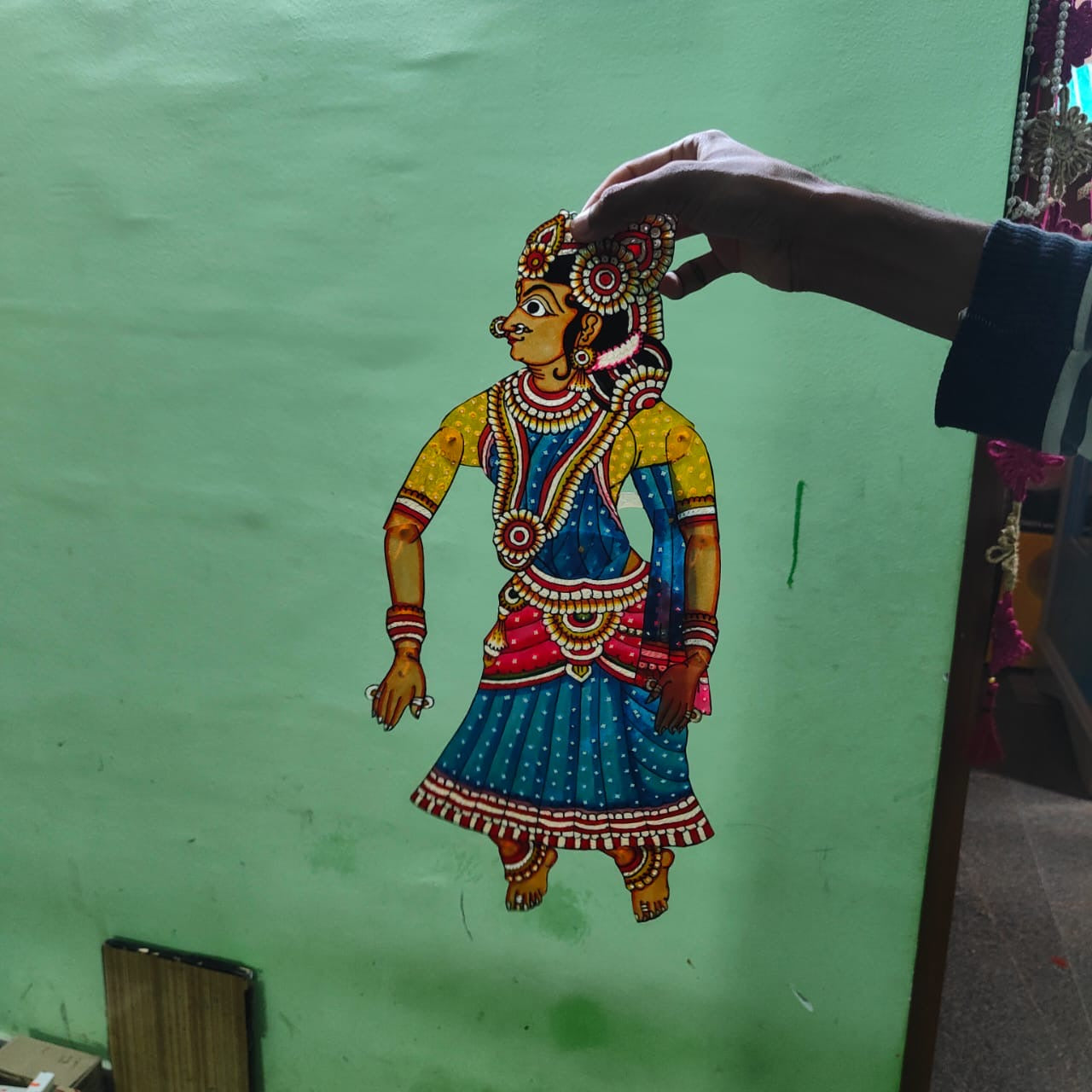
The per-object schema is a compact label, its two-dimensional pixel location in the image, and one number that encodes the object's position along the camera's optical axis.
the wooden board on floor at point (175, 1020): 1.25
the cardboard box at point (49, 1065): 1.29
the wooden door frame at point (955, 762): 0.93
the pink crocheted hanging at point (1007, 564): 0.91
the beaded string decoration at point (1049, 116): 0.86
